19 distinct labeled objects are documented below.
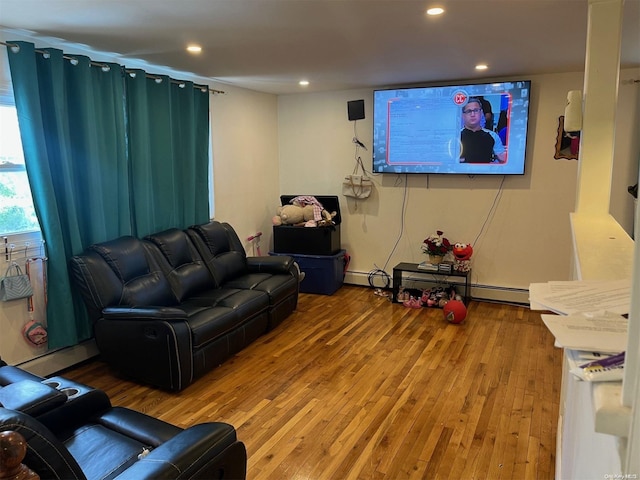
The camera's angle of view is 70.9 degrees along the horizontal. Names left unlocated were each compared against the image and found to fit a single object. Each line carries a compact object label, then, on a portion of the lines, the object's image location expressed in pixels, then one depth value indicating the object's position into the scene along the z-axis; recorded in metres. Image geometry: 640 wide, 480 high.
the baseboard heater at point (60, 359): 3.12
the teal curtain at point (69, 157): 2.90
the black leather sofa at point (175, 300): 2.95
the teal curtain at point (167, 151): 3.67
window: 2.95
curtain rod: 2.79
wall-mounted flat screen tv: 4.44
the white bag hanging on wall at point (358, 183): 5.31
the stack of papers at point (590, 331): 0.76
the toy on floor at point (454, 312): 4.21
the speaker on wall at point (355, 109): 5.11
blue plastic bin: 5.14
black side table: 4.78
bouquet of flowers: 4.78
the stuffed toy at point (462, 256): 4.73
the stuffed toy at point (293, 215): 5.24
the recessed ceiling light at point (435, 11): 2.39
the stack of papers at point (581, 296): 0.96
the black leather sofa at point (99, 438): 1.17
